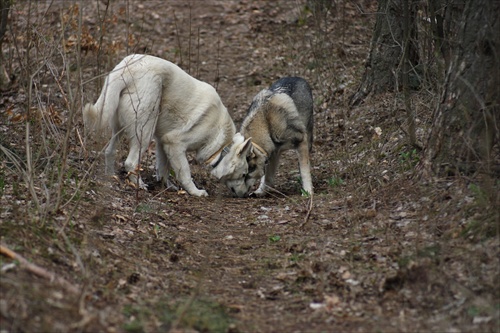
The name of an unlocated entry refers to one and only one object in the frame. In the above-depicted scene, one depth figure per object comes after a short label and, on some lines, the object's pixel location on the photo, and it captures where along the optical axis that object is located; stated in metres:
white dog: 16.12
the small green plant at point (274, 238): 12.88
